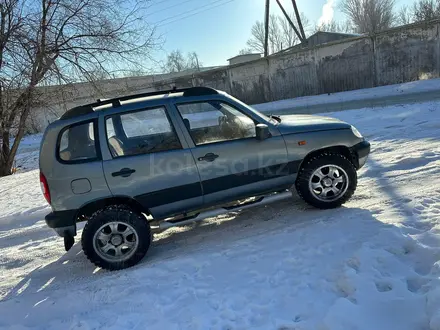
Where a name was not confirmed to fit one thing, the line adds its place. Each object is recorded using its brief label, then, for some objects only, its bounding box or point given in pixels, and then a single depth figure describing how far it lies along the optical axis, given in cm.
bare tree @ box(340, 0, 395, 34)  5284
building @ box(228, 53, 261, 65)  5199
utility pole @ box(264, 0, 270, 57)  2498
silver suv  370
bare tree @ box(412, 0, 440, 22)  3325
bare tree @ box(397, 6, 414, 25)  5293
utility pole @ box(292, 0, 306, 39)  2447
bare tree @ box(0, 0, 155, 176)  1028
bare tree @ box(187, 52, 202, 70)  7331
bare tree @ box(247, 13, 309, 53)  6212
